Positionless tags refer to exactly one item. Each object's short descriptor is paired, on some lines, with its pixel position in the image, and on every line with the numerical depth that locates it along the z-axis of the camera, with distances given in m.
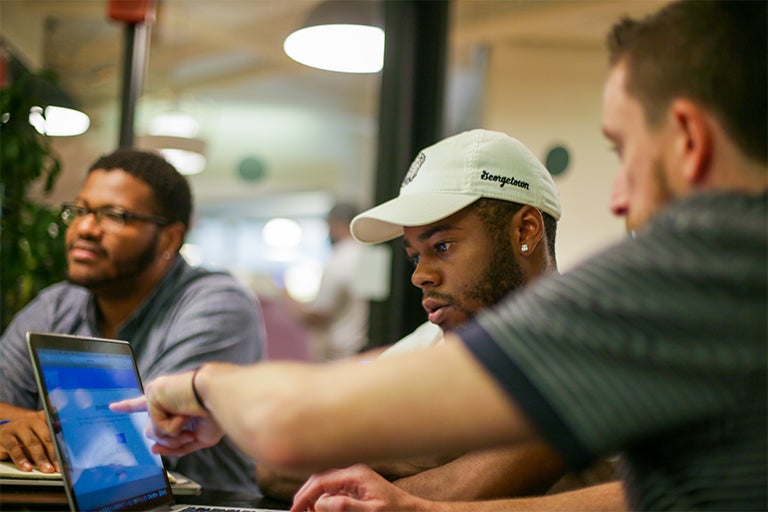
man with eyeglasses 2.03
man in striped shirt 0.71
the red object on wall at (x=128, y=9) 3.85
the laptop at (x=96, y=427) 1.12
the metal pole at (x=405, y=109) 3.47
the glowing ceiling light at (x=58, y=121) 3.19
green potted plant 3.00
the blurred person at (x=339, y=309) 4.99
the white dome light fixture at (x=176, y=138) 5.73
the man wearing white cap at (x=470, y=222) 1.62
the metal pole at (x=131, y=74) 3.83
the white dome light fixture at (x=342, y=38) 3.41
